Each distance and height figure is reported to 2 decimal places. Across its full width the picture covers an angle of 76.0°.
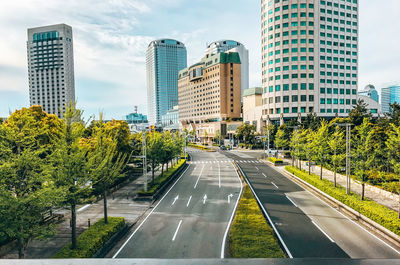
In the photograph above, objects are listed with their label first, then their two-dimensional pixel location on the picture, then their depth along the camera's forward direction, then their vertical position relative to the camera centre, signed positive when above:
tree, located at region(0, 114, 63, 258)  11.84 -2.87
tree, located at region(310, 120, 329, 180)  34.47 -2.61
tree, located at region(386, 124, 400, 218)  20.50 -1.74
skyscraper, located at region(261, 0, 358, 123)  90.06 +25.22
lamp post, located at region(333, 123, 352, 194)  26.77 -3.19
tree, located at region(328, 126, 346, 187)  30.66 -2.59
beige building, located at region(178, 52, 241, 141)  146.38 +23.66
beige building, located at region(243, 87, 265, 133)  100.56 +8.86
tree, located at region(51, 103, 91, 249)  15.33 -1.89
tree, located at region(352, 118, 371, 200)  24.52 -2.89
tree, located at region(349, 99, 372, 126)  48.25 +1.96
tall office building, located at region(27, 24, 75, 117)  165.25 +43.04
